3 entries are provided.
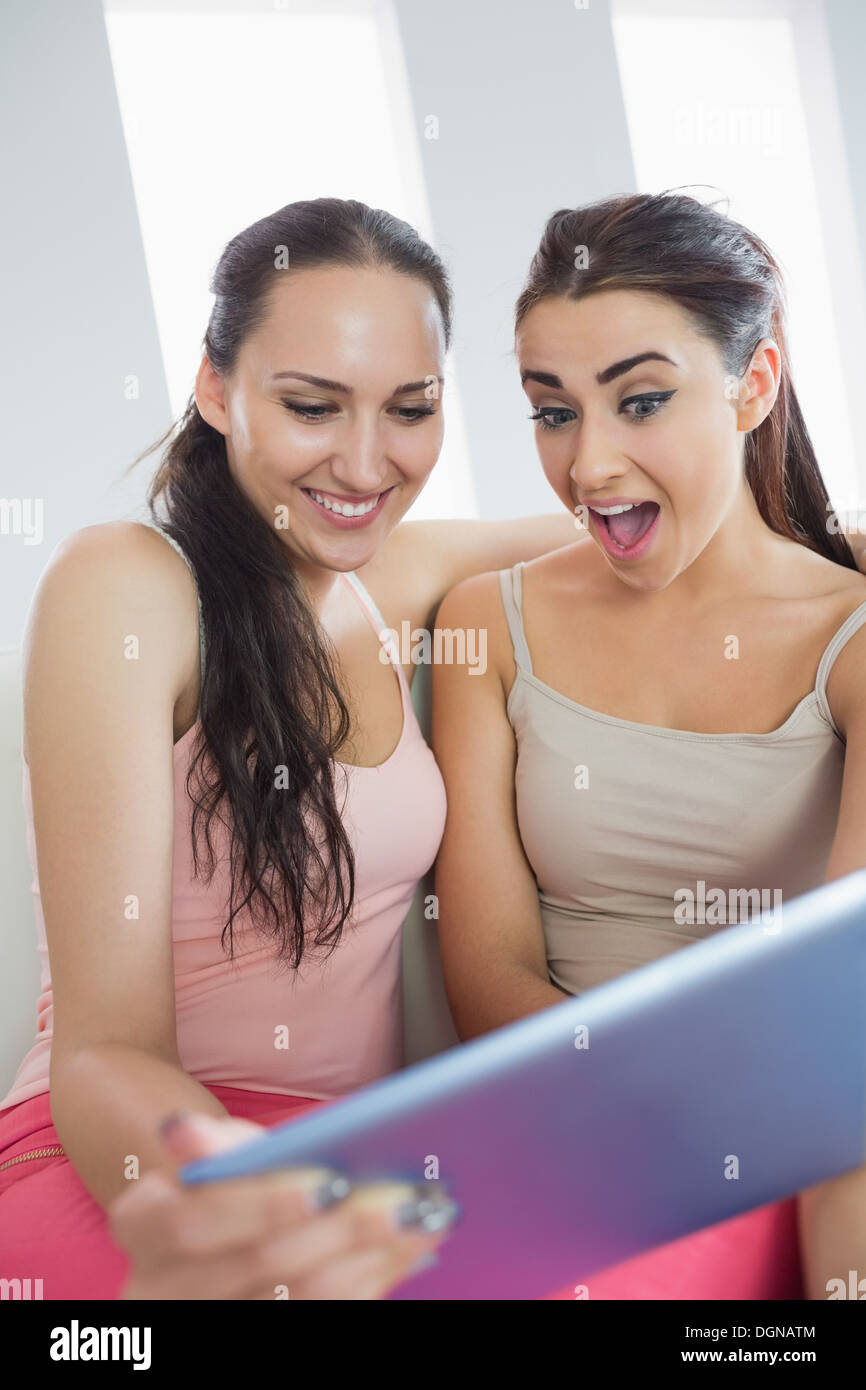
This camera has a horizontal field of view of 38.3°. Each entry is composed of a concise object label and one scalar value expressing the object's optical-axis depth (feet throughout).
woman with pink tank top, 3.61
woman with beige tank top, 4.30
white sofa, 4.73
